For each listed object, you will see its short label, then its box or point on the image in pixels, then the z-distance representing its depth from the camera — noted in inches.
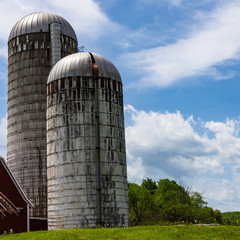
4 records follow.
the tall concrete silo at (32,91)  1903.3
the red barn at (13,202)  1406.3
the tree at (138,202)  2503.7
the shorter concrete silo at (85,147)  1498.5
